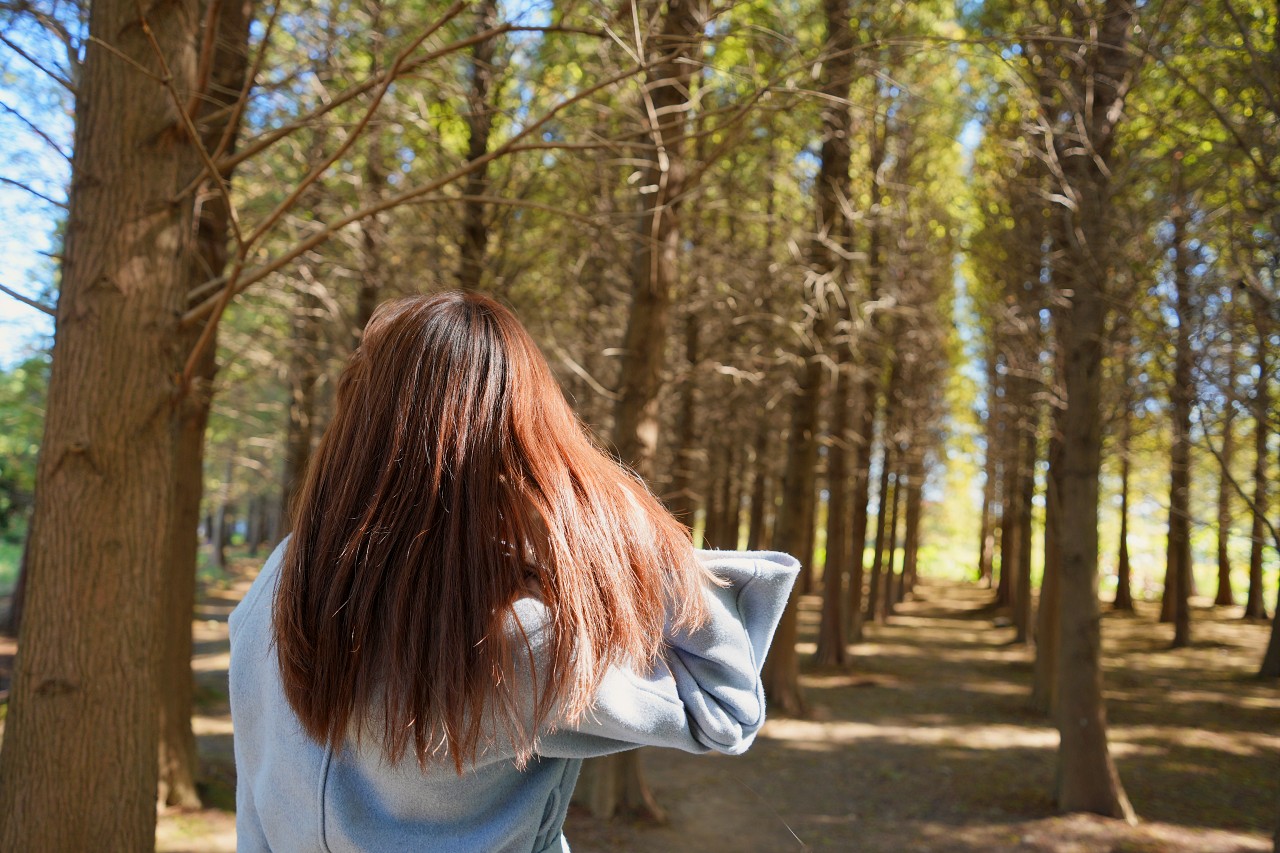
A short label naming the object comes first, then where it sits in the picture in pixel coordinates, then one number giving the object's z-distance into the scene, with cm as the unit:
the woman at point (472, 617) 119
